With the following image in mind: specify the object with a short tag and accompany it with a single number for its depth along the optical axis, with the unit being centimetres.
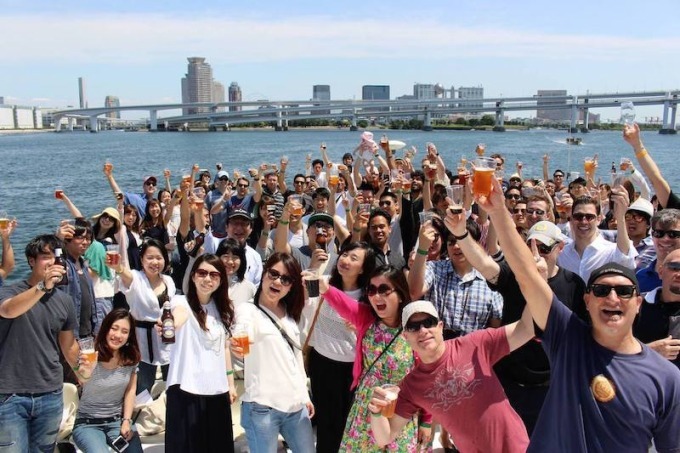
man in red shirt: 222
